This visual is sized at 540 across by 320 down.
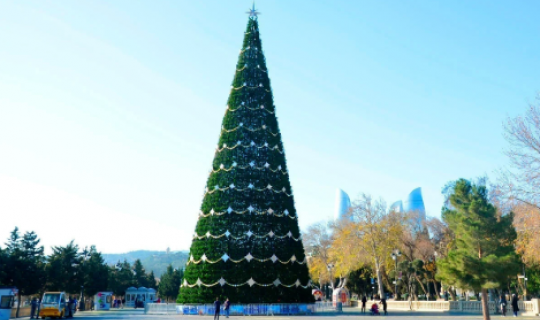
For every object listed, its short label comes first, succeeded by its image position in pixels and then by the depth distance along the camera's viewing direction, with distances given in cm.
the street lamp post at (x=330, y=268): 6019
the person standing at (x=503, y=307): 3296
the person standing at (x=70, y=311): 3506
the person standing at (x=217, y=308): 2564
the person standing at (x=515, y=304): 3091
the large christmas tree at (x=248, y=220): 2948
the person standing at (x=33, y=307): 3394
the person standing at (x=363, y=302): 4047
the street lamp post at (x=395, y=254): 4781
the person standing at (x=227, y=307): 2756
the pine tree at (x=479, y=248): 2290
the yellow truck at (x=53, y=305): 3203
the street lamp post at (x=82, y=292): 5175
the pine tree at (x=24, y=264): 3831
